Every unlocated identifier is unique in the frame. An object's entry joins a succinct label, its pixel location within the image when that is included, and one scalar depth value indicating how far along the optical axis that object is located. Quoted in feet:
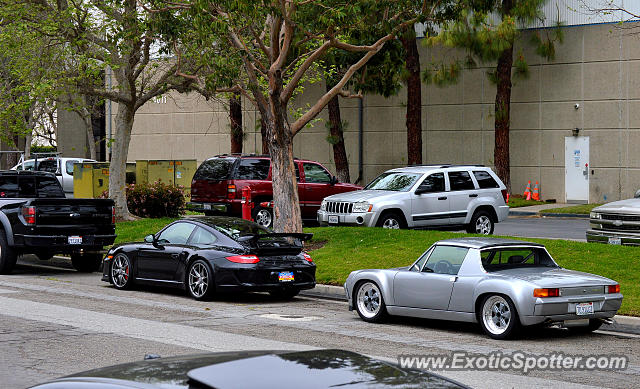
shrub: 88.99
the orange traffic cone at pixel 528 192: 117.29
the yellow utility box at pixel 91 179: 101.96
